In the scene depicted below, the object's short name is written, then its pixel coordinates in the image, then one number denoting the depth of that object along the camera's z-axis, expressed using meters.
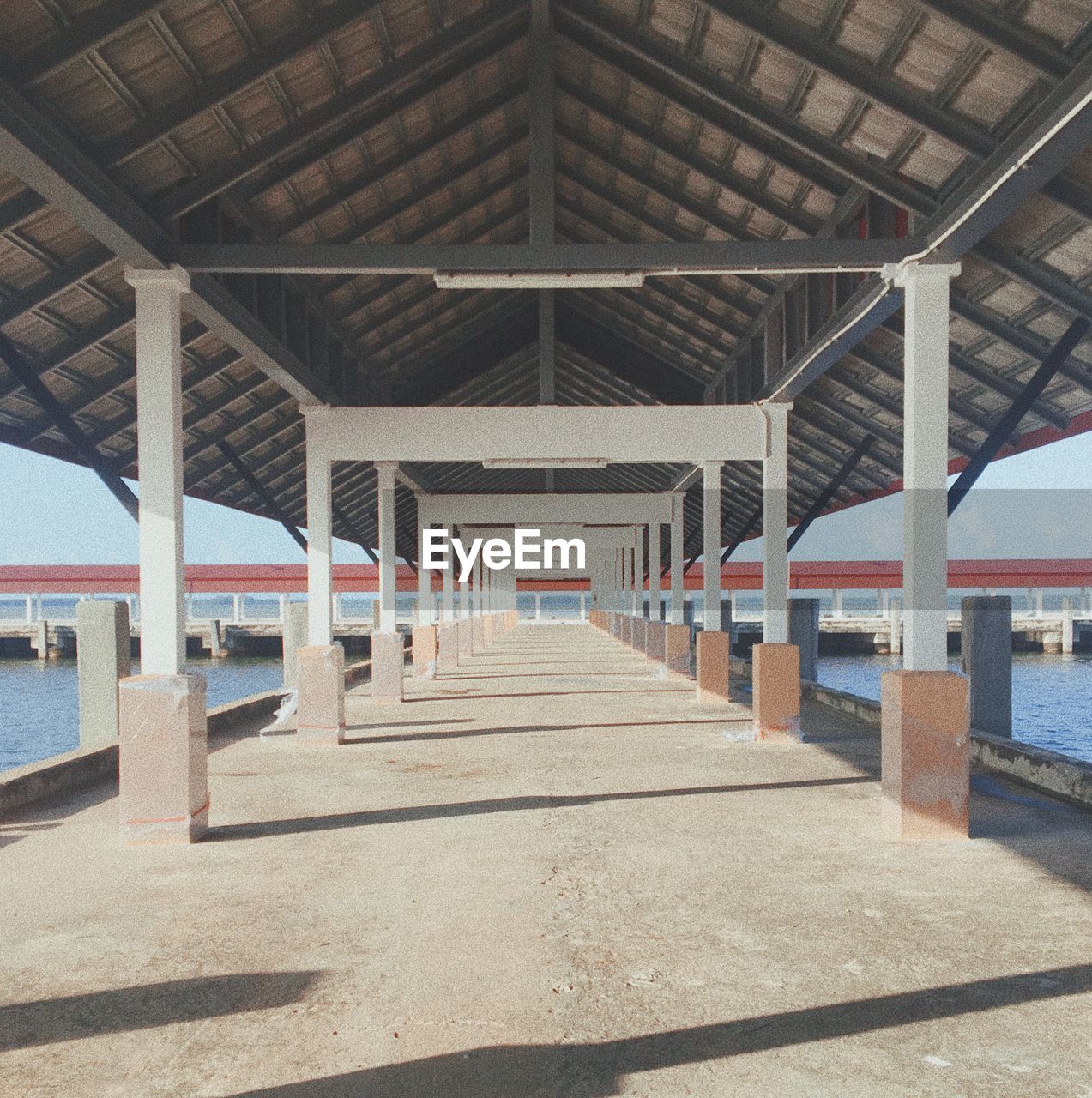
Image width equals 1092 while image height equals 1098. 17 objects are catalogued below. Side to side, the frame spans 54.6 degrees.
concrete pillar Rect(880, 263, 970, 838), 8.13
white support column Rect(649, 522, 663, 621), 31.72
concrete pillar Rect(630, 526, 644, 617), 37.34
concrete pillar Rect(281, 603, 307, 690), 19.09
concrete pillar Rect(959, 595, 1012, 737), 12.18
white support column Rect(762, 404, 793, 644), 14.59
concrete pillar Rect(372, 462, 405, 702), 18.48
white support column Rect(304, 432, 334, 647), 14.41
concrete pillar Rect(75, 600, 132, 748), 11.66
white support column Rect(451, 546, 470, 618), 37.91
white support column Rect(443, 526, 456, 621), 33.31
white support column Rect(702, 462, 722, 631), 19.42
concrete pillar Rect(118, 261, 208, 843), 8.13
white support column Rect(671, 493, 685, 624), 26.70
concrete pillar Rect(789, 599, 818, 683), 22.00
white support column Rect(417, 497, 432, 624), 27.85
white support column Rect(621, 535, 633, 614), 44.72
